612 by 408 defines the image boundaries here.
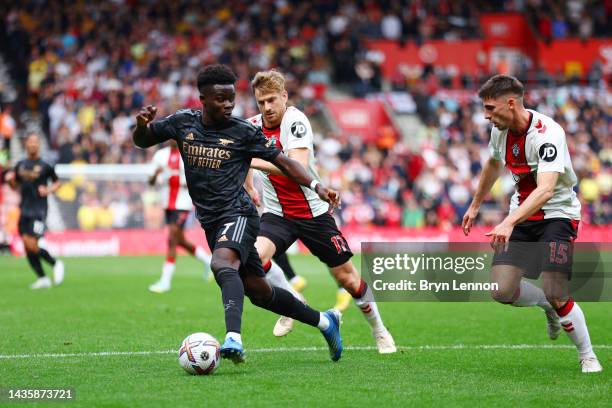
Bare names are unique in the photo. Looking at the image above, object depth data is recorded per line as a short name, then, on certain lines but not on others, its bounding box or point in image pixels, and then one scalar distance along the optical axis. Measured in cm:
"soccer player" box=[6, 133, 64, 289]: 3494
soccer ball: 1562
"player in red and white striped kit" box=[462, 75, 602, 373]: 1659
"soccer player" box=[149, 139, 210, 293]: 3391
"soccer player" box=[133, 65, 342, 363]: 1612
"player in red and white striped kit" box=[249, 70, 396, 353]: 1933
